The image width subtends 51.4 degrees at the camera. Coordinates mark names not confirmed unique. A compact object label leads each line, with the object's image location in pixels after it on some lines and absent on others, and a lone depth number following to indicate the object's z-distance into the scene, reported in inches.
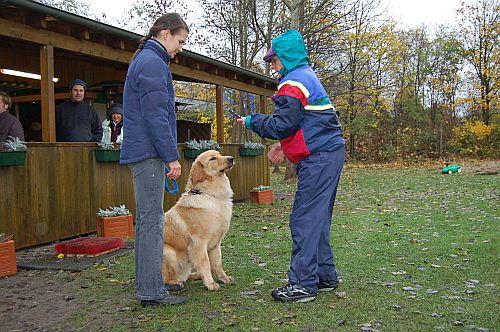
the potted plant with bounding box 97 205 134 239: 271.3
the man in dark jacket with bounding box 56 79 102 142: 311.4
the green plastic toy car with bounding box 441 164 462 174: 776.3
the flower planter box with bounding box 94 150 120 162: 299.7
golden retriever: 173.6
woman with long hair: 146.0
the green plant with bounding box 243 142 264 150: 488.5
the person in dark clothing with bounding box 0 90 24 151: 247.1
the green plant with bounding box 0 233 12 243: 210.4
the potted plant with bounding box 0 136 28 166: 235.5
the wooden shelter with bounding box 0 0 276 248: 248.4
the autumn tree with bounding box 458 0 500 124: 1034.1
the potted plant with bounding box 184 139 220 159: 394.3
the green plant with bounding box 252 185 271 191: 455.8
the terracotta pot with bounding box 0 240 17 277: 206.7
